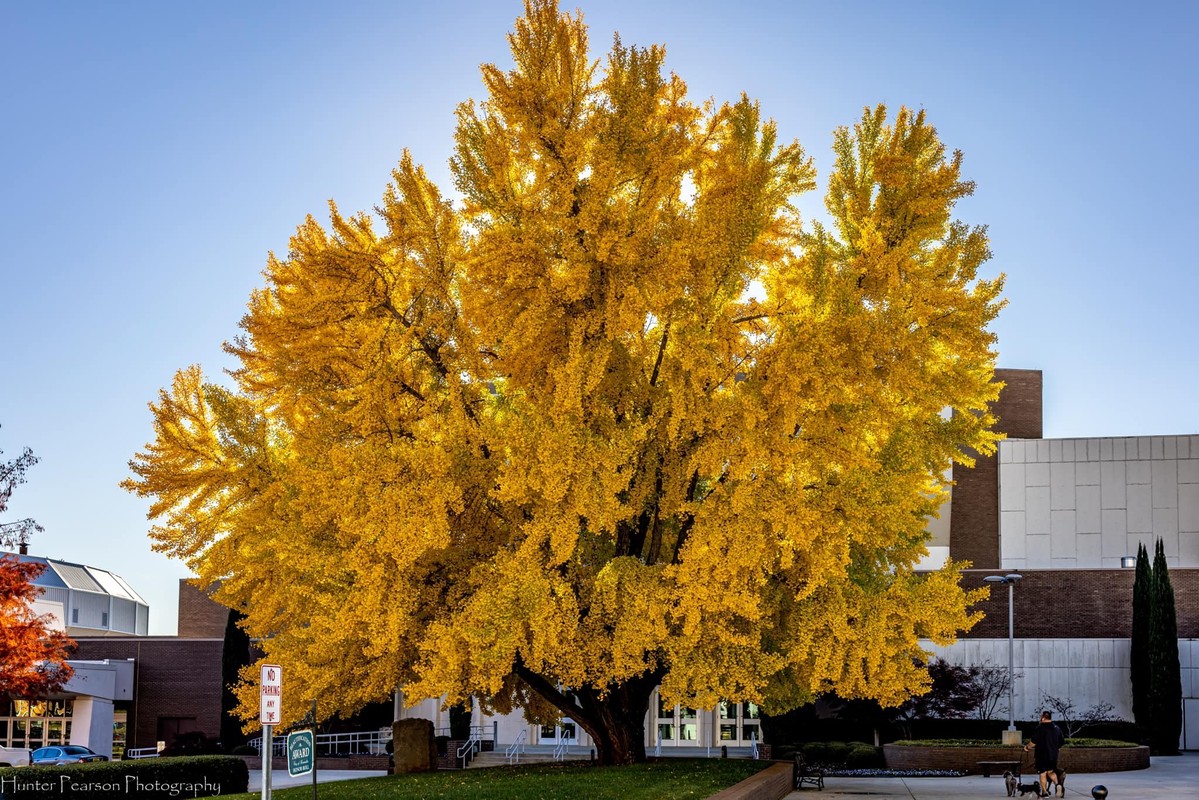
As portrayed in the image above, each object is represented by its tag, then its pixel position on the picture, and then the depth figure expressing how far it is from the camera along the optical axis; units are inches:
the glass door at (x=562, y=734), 1763.0
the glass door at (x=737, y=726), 1892.2
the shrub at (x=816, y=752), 1525.6
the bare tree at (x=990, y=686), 1822.1
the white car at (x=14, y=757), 1712.6
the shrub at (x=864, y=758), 1494.8
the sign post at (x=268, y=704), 614.9
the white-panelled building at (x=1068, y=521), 2033.7
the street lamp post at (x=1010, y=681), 1441.9
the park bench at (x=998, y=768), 1063.1
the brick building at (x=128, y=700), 1999.3
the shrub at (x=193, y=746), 1843.5
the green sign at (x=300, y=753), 631.8
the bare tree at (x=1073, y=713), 1860.2
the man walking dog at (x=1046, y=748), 988.6
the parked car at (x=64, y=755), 1661.3
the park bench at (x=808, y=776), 1134.0
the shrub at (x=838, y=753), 1539.1
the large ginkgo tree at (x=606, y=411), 859.4
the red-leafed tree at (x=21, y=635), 1110.4
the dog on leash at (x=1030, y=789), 1005.9
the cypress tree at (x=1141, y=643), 1852.9
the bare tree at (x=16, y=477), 1225.4
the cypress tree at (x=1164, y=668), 1824.6
